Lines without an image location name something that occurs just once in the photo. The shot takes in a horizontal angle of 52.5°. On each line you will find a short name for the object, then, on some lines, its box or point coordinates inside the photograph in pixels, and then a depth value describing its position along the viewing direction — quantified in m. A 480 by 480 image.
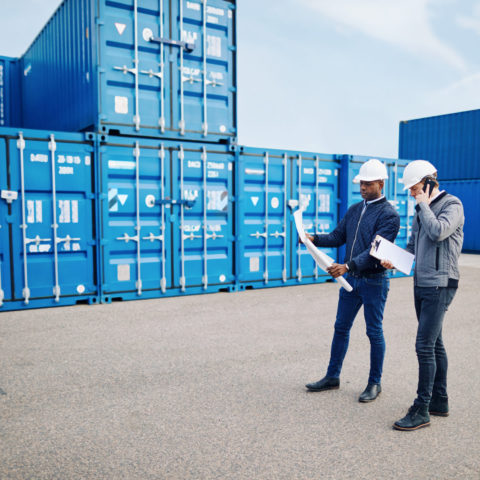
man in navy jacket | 3.72
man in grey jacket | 3.24
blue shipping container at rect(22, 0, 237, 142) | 7.66
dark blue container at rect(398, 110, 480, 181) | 20.91
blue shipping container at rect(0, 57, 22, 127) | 11.89
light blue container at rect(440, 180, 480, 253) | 19.27
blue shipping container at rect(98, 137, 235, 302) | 7.85
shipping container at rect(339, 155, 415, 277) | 10.05
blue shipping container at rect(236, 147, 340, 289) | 9.05
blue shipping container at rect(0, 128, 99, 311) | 7.13
